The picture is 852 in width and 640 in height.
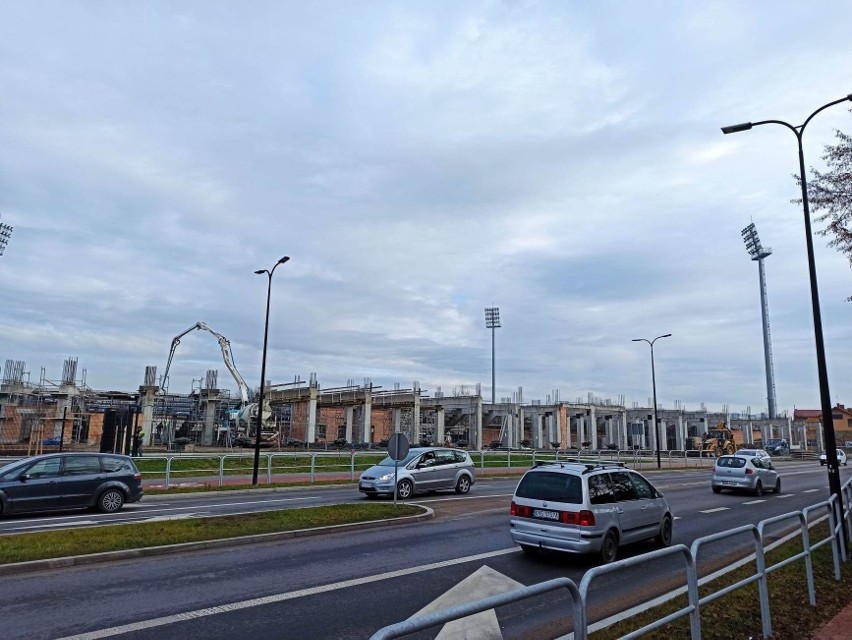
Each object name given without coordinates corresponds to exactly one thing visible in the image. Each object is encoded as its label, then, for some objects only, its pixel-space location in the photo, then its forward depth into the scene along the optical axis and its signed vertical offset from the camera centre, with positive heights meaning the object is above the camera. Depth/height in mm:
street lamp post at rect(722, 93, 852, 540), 12555 +1696
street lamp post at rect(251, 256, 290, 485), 23719 +2448
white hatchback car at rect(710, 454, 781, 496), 23594 -1312
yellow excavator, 62250 -246
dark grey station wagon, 14859 -1364
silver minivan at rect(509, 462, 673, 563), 9977 -1208
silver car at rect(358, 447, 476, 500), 19531 -1282
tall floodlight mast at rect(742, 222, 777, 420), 91562 +22257
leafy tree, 13305 +5359
